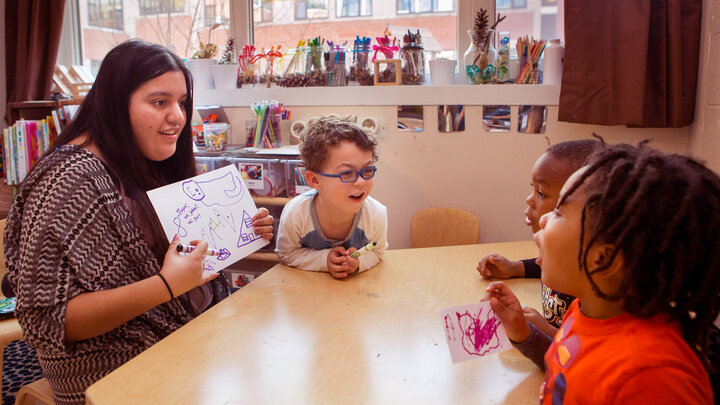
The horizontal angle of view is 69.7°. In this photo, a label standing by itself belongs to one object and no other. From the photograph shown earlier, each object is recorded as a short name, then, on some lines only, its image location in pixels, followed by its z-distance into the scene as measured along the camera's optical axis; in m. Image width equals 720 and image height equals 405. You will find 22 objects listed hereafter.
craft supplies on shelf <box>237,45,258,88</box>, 3.07
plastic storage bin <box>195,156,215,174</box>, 2.77
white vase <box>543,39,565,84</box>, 2.41
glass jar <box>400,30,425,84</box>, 2.70
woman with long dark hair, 1.15
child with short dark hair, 1.13
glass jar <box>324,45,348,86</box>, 2.82
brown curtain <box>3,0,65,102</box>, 3.44
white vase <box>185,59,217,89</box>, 3.08
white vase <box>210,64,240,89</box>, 3.05
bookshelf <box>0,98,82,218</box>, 3.23
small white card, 1.00
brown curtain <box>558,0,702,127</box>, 2.10
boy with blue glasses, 1.54
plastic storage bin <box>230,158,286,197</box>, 2.68
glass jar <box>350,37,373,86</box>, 2.78
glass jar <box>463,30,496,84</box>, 2.55
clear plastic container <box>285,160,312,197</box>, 2.60
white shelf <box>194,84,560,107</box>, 2.49
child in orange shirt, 0.64
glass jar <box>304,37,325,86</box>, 2.87
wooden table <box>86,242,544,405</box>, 0.93
